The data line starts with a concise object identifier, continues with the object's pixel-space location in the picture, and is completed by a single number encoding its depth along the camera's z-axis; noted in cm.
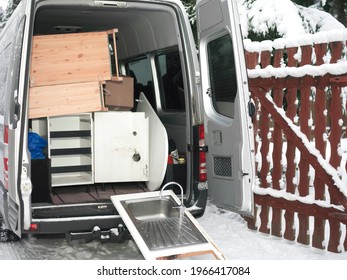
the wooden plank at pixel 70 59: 503
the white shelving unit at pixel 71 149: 525
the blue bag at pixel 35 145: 492
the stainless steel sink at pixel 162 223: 390
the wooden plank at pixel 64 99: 496
